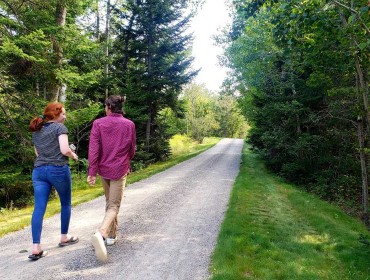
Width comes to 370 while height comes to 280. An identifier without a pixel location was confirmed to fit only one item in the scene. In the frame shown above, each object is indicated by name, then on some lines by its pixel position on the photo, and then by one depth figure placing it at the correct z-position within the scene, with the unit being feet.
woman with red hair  12.96
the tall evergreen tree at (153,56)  55.06
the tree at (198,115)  143.53
